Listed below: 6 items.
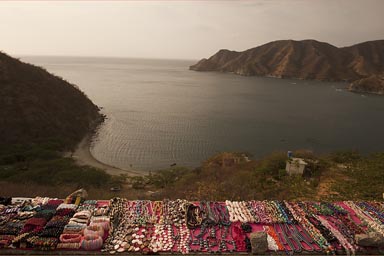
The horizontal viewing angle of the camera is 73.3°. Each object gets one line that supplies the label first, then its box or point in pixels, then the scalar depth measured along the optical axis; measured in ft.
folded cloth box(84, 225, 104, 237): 18.16
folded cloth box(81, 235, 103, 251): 17.62
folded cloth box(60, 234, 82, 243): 17.72
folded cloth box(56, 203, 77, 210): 21.43
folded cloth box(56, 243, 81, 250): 17.43
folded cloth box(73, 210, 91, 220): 20.06
